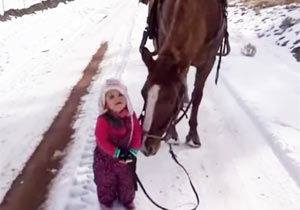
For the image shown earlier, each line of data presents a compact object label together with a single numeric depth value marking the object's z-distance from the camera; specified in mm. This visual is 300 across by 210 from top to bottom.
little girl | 3252
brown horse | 3100
